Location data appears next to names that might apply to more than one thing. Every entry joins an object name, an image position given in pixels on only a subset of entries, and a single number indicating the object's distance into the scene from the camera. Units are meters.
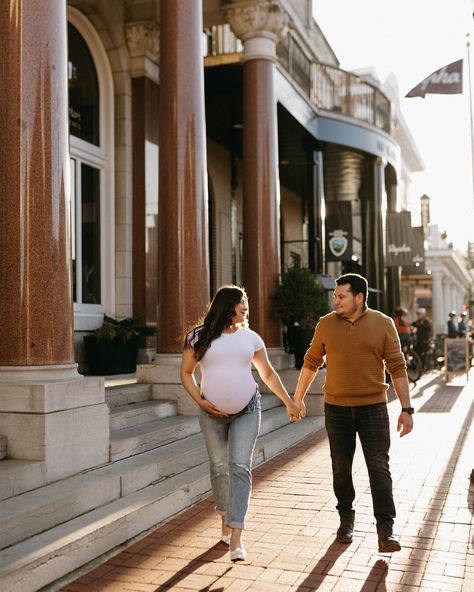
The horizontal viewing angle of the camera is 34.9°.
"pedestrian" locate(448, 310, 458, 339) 22.72
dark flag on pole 15.89
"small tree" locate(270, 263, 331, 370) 12.05
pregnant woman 4.80
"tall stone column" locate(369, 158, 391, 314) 20.47
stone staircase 4.55
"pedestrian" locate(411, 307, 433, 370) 20.12
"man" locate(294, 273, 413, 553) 5.07
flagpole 17.72
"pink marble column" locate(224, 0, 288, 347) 12.34
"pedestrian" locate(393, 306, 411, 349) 17.52
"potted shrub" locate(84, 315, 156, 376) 11.31
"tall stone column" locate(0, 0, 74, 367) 5.82
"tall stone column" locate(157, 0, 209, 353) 8.87
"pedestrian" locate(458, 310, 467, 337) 25.33
